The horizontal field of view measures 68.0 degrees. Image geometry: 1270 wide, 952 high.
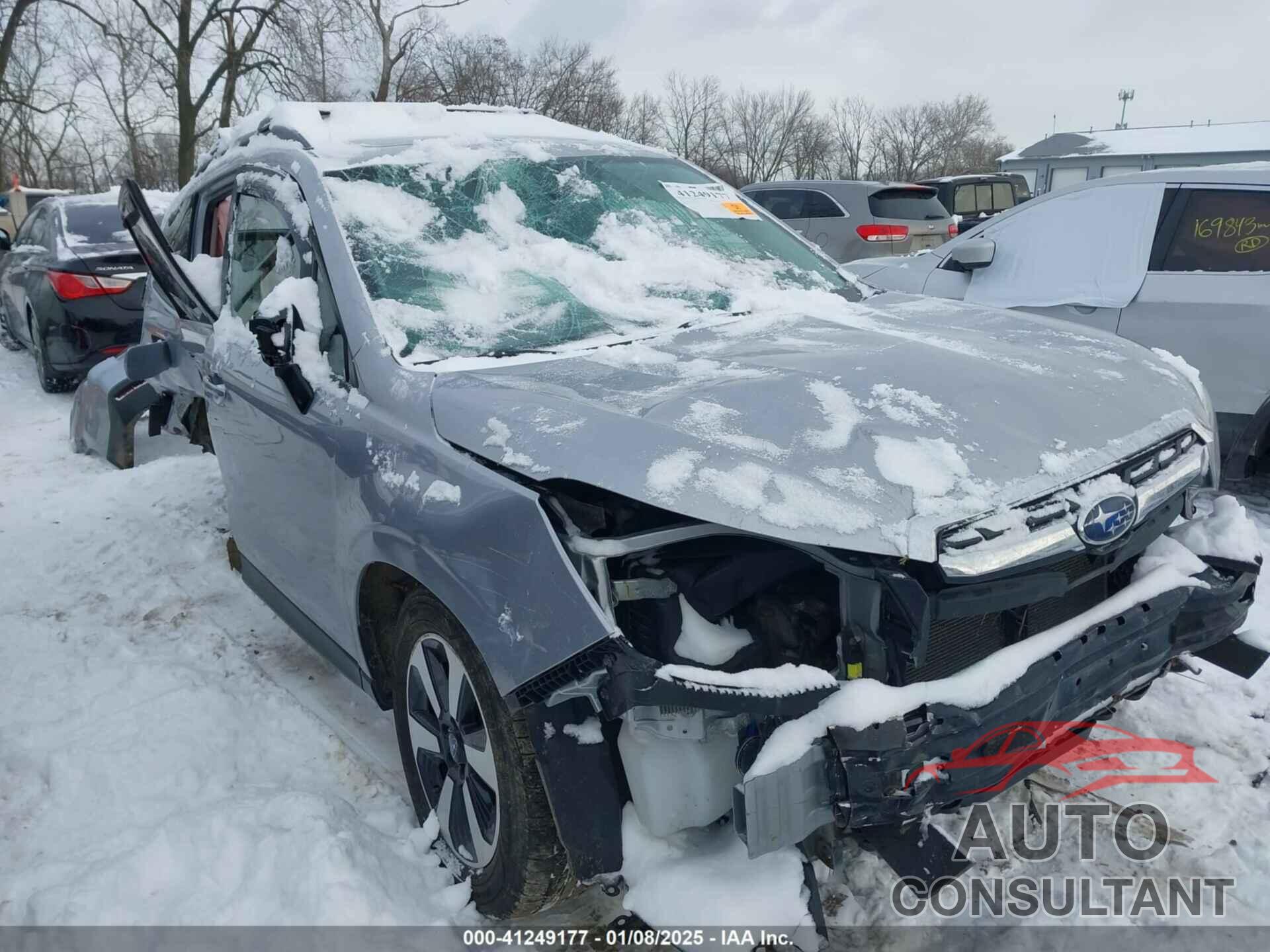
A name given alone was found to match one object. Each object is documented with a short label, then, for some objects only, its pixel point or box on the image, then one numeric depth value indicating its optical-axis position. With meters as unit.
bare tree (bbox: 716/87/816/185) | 59.03
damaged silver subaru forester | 1.84
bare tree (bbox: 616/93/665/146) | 44.12
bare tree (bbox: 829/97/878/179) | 67.38
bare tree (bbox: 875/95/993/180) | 70.94
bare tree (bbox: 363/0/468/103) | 25.42
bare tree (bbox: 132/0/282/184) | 22.31
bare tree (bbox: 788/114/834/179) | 61.84
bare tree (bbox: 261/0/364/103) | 23.48
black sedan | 8.12
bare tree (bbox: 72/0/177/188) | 23.61
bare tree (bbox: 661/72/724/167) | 55.66
